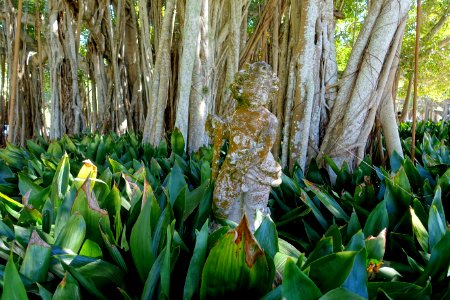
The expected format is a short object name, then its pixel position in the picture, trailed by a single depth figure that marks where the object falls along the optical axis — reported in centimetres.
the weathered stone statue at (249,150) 126
